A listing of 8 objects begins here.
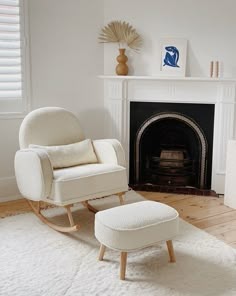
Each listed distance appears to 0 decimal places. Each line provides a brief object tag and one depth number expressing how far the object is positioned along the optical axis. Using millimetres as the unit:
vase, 4211
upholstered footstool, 2492
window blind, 3760
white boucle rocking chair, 3076
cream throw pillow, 3410
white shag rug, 2420
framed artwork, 4137
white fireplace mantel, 4059
